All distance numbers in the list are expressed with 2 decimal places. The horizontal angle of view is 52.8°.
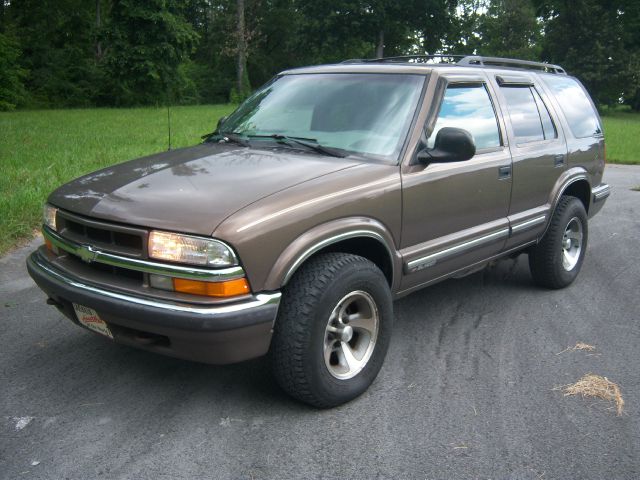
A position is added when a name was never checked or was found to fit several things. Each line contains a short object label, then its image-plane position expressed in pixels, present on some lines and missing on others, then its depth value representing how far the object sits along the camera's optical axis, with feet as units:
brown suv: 9.79
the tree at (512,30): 208.85
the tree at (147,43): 116.47
